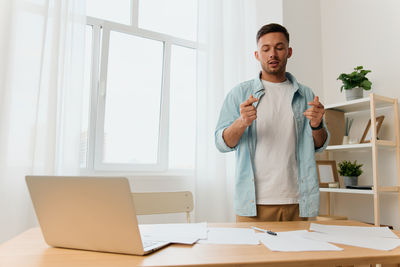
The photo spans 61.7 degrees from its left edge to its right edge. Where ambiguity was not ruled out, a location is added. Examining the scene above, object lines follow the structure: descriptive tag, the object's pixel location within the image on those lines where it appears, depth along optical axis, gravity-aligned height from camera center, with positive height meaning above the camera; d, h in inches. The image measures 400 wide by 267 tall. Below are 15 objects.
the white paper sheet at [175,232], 37.3 -8.3
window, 98.7 +24.9
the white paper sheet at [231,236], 36.4 -8.3
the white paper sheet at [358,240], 35.5 -8.1
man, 60.8 +4.8
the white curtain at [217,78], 103.8 +29.1
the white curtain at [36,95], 74.4 +15.9
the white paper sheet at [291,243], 33.3 -8.1
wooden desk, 28.7 -8.3
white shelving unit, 90.3 +6.8
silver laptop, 29.9 -4.7
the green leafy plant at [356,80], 100.3 +26.8
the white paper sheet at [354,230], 41.9 -8.1
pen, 40.4 -8.0
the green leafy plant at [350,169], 101.1 -0.3
